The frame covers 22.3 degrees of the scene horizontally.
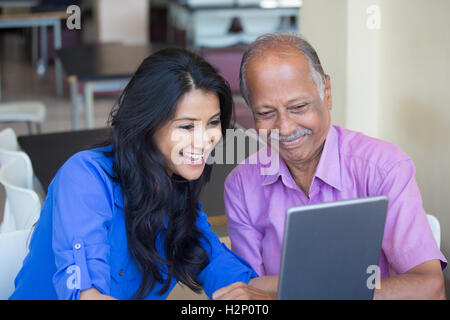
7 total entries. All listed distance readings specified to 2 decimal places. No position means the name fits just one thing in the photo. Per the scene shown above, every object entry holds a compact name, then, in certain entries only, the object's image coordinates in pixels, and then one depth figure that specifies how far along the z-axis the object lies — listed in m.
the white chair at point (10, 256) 1.96
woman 1.81
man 1.83
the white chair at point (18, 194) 2.18
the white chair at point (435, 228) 1.99
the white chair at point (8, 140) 2.73
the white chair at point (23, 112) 4.12
